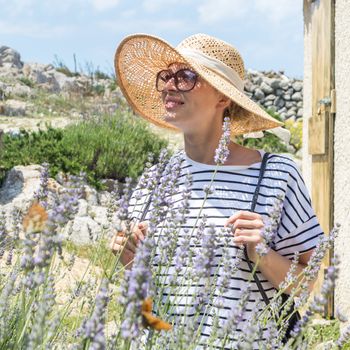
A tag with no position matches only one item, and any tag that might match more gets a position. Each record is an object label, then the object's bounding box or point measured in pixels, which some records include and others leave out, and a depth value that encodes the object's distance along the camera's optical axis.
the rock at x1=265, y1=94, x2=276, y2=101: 17.86
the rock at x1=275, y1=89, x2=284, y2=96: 17.88
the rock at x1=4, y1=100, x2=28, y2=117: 15.55
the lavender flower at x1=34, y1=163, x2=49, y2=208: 1.74
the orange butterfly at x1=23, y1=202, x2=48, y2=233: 1.47
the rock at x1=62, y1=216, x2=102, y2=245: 6.93
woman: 2.24
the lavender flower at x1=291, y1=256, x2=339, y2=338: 1.28
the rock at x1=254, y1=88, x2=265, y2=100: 17.66
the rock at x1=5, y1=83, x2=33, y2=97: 18.62
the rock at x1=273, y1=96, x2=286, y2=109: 17.83
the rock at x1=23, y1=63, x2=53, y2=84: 21.93
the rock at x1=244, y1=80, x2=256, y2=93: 17.56
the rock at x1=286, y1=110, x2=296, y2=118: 17.41
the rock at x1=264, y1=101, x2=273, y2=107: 17.88
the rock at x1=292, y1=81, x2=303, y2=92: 17.69
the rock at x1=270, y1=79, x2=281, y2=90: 17.86
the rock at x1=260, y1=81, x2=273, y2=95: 17.81
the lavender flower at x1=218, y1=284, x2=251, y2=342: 1.40
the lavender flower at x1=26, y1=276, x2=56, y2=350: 1.19
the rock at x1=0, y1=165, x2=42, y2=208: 8.00
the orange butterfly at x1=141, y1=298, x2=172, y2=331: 1.10
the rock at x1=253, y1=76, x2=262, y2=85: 18.03
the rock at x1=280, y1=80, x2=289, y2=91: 17.84
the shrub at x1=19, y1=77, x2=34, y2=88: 20.73
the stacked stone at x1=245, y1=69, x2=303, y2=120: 17.59
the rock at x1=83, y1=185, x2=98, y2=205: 8.34
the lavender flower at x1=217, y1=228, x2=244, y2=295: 1.68
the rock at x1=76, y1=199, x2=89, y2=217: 7.46
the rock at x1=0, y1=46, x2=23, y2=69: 25.27
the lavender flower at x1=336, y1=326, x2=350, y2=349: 1.62
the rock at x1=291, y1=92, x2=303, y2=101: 17.66
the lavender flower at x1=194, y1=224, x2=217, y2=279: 1.49
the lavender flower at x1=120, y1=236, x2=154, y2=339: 1.06
